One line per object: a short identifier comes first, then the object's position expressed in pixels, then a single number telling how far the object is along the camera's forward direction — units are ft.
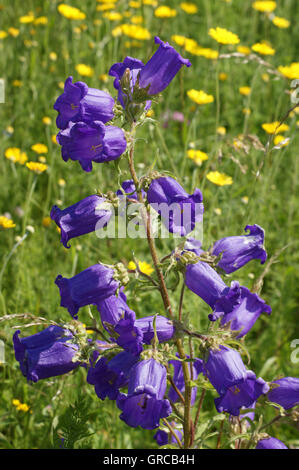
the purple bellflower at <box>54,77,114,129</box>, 5.65
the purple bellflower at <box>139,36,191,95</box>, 5.91
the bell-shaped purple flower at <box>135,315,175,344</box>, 5.98
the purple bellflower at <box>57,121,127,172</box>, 5.52
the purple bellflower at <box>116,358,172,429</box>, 5.60
